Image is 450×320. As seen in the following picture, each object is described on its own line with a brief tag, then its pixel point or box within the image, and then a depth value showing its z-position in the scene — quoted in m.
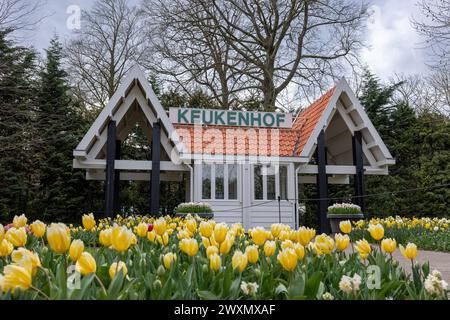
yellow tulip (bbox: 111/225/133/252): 1.52
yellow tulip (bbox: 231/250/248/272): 1.61
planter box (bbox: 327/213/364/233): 11.06
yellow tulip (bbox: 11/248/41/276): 1.29
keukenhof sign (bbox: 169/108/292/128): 14.09
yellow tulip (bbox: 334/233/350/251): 2.16
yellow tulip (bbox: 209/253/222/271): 1.61
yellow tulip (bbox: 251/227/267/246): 2.09
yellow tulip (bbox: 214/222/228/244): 1.98
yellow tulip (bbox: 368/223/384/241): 2.26
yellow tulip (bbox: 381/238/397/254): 2.02
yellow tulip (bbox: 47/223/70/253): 1.47
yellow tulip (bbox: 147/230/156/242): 2.44
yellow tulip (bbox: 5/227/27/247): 1.89
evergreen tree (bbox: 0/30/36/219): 14.64
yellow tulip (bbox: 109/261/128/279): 1.44
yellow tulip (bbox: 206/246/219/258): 1.75
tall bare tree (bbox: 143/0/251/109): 19.55
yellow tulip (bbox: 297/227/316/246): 2.11
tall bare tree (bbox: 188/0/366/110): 20.17
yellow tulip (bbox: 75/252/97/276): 1.35
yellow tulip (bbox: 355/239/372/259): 2.07
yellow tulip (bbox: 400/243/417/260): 1.93
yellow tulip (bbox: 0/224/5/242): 1.90
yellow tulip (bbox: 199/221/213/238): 2.25
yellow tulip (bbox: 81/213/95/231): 2.55
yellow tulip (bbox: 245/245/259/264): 1.70
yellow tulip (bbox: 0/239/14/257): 1.76
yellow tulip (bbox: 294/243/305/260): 1.79
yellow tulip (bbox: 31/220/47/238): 2.15
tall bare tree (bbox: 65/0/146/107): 22.30
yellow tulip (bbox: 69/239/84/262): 1.48
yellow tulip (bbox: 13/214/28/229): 2.48
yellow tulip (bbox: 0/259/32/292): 1.16
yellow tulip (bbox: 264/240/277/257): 1.92
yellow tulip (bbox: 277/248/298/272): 1.58
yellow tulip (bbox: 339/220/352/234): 2.73
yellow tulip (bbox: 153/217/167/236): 2.37
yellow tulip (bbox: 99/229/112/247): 1.77
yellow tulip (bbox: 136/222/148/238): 2.42
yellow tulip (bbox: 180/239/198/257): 1.83
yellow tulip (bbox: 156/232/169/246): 2.29
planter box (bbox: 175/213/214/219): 10.34
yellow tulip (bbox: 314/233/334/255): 2.15
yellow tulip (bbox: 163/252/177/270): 1.76
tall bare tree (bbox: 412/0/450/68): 10.47
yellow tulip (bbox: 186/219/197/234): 2.57
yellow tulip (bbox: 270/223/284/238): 2.53
